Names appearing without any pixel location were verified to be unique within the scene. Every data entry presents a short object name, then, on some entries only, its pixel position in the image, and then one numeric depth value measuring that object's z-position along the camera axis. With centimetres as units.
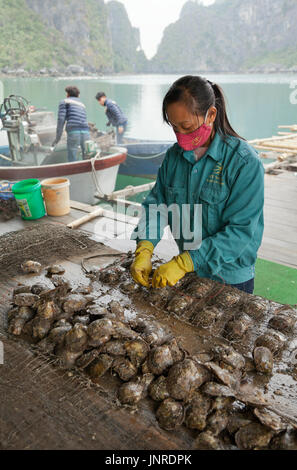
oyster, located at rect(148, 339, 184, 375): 140
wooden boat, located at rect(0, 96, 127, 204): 623
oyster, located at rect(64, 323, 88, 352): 150
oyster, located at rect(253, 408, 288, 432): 112
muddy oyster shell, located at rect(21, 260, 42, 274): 235
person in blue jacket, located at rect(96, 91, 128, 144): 995
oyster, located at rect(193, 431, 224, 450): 110
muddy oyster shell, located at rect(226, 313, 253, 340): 162
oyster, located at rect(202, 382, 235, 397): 127
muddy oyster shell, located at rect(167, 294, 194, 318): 182
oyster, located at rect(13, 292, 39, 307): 184
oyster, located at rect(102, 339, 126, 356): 146
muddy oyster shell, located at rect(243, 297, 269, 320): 176
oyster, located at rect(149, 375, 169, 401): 130
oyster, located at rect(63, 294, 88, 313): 177
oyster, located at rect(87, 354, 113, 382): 141
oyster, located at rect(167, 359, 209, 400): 129
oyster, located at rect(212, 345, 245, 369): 141
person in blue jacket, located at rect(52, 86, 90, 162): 740
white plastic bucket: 382
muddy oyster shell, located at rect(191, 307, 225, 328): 171
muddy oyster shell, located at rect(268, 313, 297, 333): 165
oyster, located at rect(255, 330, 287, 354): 150
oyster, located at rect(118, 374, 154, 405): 129
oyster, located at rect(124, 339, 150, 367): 144
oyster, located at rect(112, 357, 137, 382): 139
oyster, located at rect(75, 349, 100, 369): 145
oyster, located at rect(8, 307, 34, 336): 171
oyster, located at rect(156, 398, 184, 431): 119
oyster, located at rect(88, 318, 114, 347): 150
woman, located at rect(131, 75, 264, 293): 172
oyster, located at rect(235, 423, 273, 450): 110
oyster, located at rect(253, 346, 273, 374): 140
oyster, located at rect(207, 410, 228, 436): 116
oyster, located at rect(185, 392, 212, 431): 118
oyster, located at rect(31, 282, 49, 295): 201
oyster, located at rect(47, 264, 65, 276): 232
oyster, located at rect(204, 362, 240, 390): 131
